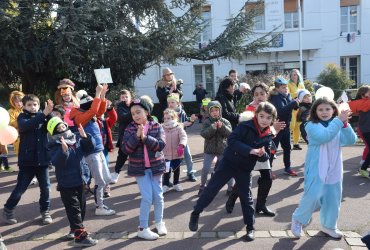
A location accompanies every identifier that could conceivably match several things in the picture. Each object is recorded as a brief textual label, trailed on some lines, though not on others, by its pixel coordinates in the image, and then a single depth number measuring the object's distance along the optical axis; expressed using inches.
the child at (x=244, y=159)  175.2
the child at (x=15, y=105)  293.6
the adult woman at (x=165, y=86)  319.8
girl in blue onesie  171.2
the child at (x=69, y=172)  172.2
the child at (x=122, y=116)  263.6
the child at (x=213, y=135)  235.0
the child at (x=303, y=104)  291.0
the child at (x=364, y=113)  266.7
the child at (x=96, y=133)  201.6
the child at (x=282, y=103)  258.2
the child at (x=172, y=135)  252.1
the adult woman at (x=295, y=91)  360.5
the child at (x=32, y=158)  206.2
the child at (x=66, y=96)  222.0
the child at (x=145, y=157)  181.0
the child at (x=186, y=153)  280.8
